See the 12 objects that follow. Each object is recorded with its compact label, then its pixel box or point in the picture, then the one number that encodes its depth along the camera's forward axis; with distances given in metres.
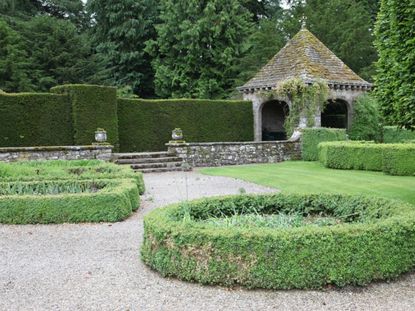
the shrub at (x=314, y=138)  18.19
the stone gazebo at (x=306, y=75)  20.30
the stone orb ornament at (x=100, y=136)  16.08
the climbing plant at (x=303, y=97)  19.53
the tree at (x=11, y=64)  22.61
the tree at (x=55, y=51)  25.08
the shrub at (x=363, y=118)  21.22
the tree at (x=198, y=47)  27.95
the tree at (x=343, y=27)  28.27
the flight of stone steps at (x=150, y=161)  15.81
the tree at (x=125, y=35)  29.58
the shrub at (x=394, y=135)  23.27
